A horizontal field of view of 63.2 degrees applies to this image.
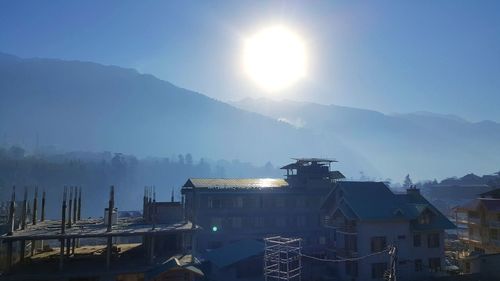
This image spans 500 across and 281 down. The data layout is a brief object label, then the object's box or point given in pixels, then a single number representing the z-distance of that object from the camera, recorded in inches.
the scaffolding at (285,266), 2003.9
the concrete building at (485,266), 1900.8
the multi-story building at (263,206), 2691.9
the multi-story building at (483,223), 2261.3
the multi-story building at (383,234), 1996.8
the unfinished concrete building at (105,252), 1419.8
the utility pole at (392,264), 1090.0
